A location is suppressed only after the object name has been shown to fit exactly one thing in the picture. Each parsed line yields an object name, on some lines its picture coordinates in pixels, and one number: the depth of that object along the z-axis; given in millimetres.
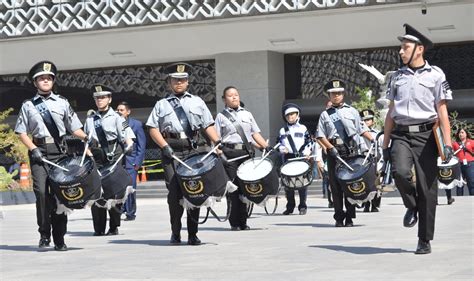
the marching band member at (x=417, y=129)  10086
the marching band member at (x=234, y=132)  14719
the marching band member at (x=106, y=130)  14758
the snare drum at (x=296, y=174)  17188
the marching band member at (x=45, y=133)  11453
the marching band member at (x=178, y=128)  11797
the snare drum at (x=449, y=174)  19875
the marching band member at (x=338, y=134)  14695
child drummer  18781
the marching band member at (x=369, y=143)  18859
